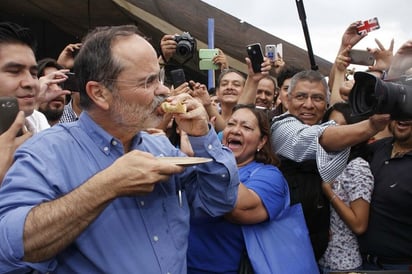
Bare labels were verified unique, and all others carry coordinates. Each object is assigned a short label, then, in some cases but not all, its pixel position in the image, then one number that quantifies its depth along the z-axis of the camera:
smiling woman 1.83
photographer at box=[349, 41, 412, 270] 2.12
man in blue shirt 1.10
